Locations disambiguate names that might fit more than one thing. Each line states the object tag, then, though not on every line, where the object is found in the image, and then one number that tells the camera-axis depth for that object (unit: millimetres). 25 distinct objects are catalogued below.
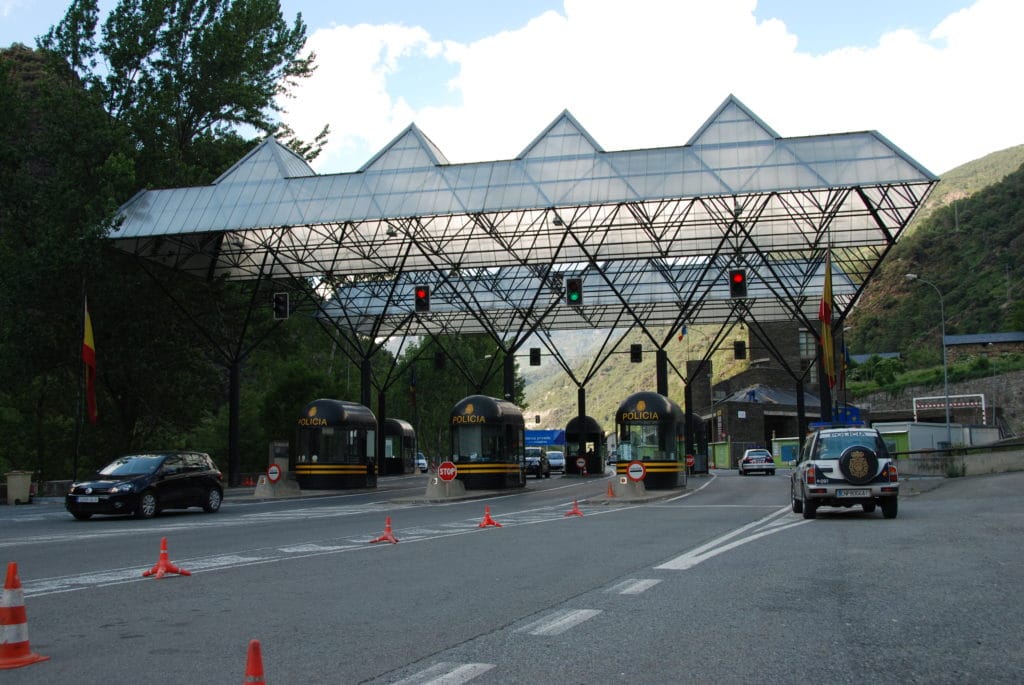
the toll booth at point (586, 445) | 59625
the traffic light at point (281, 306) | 38281
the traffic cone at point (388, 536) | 16797
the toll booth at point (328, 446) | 39188
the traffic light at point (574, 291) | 33562
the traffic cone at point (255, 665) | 4941
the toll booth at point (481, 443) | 37594
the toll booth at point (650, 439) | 36000
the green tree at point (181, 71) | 47719
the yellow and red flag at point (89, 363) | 36000
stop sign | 32906
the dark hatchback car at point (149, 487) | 24266
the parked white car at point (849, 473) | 19781
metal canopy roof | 37000
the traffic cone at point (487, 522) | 20672
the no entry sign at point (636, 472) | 30406
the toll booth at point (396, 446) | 62219
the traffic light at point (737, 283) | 31281
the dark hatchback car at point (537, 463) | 62781
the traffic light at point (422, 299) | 36000
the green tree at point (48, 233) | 39500
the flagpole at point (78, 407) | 35062
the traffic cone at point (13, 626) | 6703
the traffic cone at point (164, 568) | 12000
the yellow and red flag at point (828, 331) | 39081
